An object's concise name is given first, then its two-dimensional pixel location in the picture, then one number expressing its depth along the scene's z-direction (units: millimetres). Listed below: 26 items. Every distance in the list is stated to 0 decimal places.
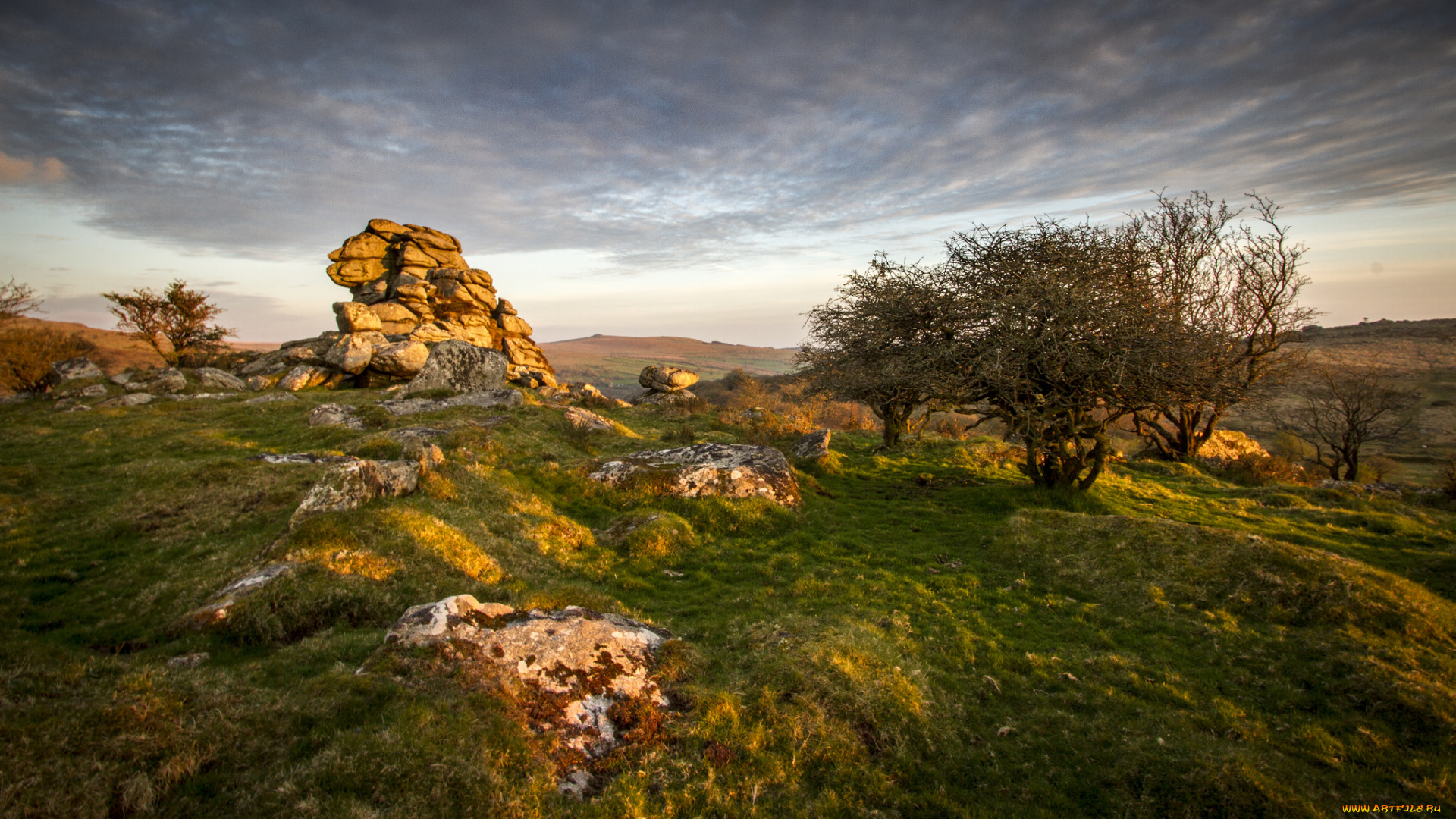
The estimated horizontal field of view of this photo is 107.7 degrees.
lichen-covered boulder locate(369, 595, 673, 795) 6387
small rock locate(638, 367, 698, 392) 50906
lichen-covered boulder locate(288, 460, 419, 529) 11758
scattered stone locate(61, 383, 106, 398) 33656
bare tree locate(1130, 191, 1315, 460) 25969
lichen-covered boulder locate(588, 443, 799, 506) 17516
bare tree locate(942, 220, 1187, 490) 16234
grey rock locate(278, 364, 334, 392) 38156
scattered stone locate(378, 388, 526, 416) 29734
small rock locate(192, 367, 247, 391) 38156
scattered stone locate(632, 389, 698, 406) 45375
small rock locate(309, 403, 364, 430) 24594
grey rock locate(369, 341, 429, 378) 40938
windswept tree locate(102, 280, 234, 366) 48844
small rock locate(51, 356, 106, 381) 39688
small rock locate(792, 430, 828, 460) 24125
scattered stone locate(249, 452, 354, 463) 17438
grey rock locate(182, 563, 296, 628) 8258
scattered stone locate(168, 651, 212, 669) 7133
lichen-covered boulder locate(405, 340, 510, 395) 37250
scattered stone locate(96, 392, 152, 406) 30406
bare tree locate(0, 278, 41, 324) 41250
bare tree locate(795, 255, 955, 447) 19688
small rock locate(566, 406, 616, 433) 27031
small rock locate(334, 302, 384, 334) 44438
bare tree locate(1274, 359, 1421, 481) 28328
